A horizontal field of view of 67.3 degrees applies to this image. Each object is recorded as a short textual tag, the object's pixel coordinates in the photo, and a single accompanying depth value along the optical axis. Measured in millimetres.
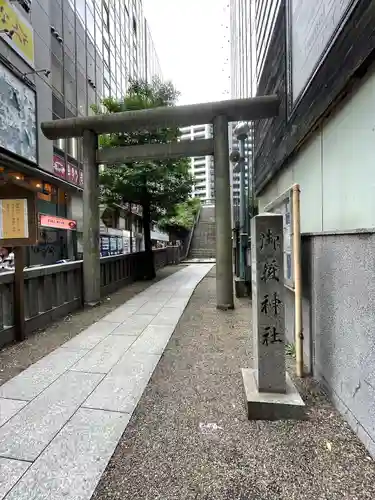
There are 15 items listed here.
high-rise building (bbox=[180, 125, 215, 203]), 55312
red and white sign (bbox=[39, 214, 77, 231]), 11828
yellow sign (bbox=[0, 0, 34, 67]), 9398
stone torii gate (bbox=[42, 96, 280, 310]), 6289
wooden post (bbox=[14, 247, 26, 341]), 4250
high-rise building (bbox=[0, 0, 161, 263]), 9781
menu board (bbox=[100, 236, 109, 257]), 14782
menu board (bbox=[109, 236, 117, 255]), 15711
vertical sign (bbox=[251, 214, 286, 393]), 2557
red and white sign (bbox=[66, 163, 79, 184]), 13999
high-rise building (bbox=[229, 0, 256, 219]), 10016
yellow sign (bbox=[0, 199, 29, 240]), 4320
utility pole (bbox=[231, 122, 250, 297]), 7918
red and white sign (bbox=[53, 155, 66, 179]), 12829
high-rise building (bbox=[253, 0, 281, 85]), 5789
